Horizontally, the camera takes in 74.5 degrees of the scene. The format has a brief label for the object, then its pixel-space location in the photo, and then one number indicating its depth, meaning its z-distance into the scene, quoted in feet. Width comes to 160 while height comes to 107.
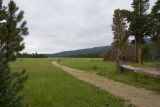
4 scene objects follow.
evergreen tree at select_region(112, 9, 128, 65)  73.70
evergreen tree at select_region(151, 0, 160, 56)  48.52
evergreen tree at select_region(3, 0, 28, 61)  18.66
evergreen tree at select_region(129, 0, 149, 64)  55.86
